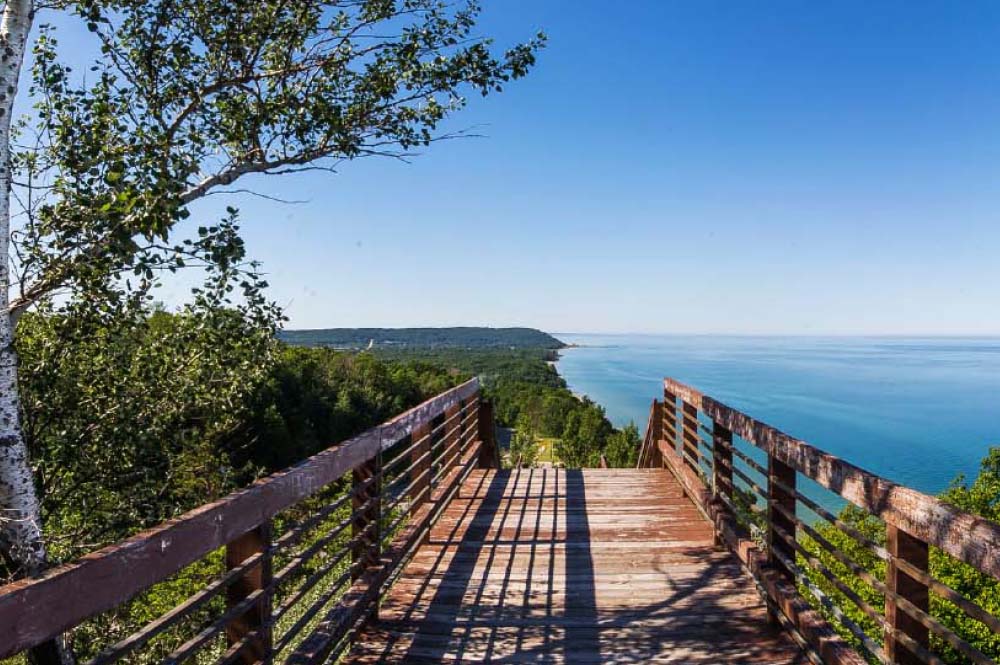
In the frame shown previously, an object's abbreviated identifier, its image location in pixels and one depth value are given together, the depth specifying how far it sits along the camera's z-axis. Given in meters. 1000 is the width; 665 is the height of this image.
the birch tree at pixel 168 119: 3.22
